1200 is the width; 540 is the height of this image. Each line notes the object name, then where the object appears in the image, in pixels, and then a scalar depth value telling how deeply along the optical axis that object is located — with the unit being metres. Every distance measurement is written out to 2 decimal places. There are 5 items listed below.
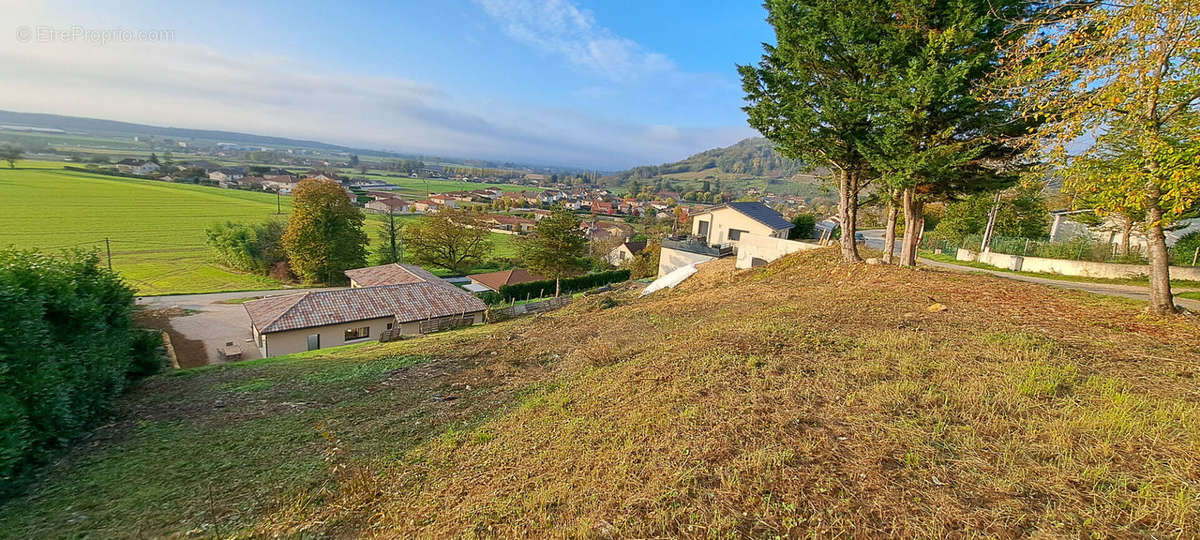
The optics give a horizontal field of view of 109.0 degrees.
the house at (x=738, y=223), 28.28
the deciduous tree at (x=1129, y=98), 5.50
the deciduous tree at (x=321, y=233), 33.47
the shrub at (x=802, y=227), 32.19
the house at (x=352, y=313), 18.05
